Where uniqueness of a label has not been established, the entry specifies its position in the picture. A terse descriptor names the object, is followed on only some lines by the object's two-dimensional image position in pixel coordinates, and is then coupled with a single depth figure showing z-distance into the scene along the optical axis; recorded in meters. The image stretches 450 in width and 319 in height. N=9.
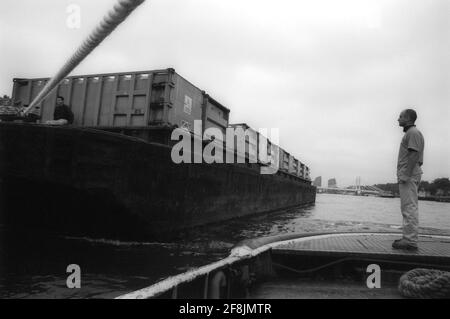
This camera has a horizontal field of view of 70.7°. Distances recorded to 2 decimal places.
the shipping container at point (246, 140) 13.51
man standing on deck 4.11
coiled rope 2.46
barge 6.34
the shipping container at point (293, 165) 24.62
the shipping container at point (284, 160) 21.36
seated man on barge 8.08
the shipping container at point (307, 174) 33.51
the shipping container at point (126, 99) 8.33
